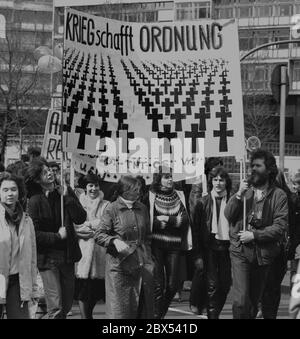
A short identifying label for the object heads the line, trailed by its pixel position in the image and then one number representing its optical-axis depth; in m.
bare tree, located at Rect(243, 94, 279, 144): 44.16
